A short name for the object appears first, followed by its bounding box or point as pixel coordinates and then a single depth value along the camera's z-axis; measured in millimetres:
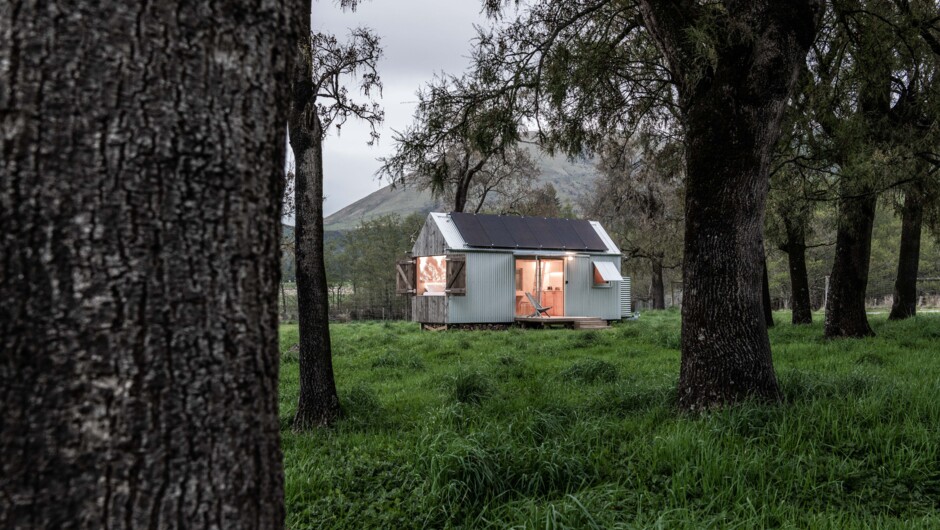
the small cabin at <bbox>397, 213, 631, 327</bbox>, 18484
